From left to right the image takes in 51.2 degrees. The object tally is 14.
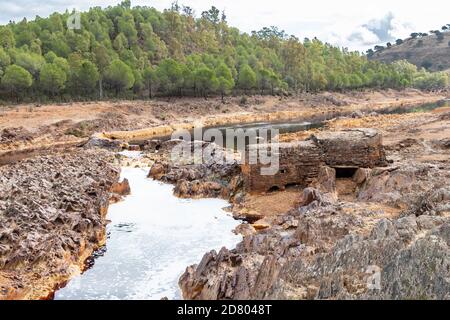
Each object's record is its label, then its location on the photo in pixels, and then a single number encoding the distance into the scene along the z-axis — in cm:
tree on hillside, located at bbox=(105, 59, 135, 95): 7450
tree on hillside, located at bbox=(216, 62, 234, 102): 8356
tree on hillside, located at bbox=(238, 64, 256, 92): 9275
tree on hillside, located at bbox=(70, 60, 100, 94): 7044
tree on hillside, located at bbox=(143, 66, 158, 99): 8081
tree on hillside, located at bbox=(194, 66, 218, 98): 8094
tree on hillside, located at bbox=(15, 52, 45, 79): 7081
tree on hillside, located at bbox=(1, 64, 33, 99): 6328
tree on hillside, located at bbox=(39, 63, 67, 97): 6712
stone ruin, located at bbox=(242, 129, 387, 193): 2491
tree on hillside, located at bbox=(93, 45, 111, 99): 7629
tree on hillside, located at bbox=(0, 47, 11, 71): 6950
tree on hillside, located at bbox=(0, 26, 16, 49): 8188
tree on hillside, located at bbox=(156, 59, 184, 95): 7975
